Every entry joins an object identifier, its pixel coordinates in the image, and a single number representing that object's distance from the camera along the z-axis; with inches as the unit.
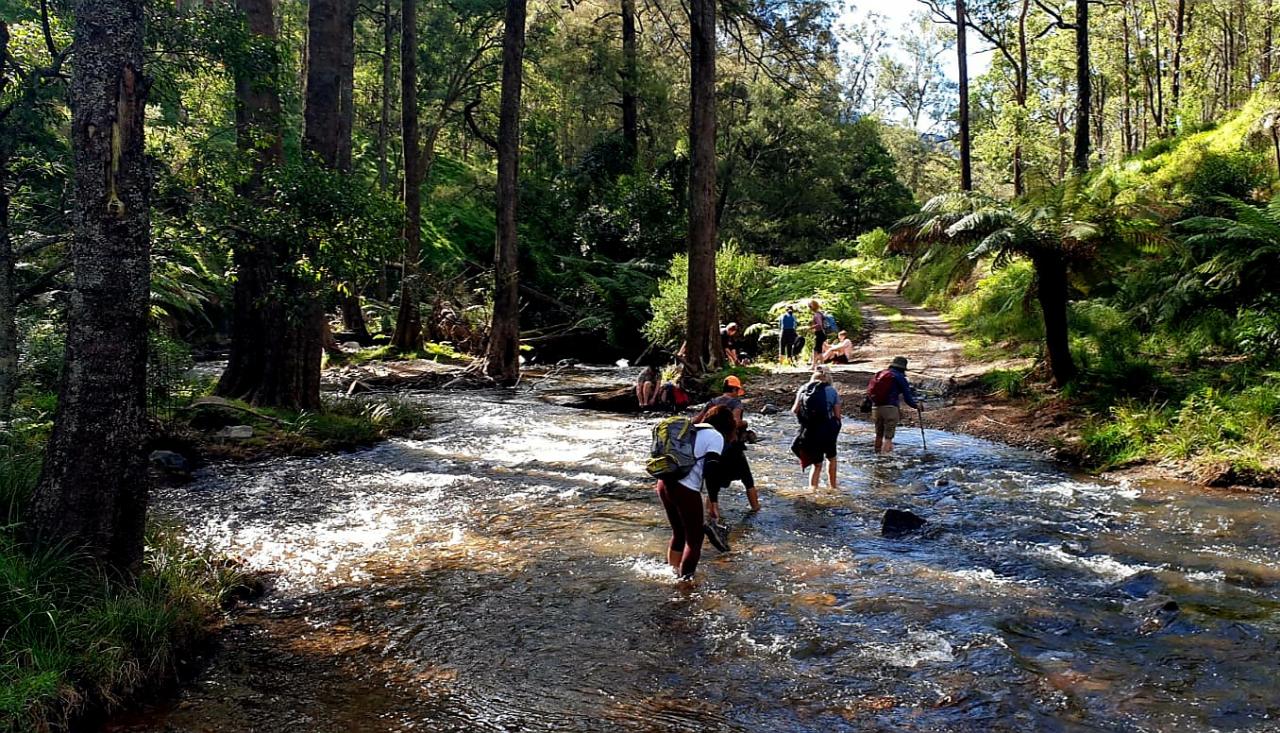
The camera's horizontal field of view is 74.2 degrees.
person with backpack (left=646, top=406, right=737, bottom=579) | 269.6
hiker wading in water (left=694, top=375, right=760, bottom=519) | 335.0
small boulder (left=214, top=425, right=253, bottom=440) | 458.8
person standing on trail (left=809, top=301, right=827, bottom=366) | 733.9
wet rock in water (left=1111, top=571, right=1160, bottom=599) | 257.0
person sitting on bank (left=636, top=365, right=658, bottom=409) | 602.5
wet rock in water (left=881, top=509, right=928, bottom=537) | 330.0
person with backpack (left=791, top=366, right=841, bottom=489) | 388.8
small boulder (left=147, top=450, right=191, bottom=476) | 404.2
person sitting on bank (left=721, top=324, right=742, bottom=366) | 767.7
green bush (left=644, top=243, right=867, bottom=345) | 848.9
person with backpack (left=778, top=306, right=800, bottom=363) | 781.3
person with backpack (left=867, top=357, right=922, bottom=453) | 455.2
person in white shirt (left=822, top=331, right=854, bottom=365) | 677.7
